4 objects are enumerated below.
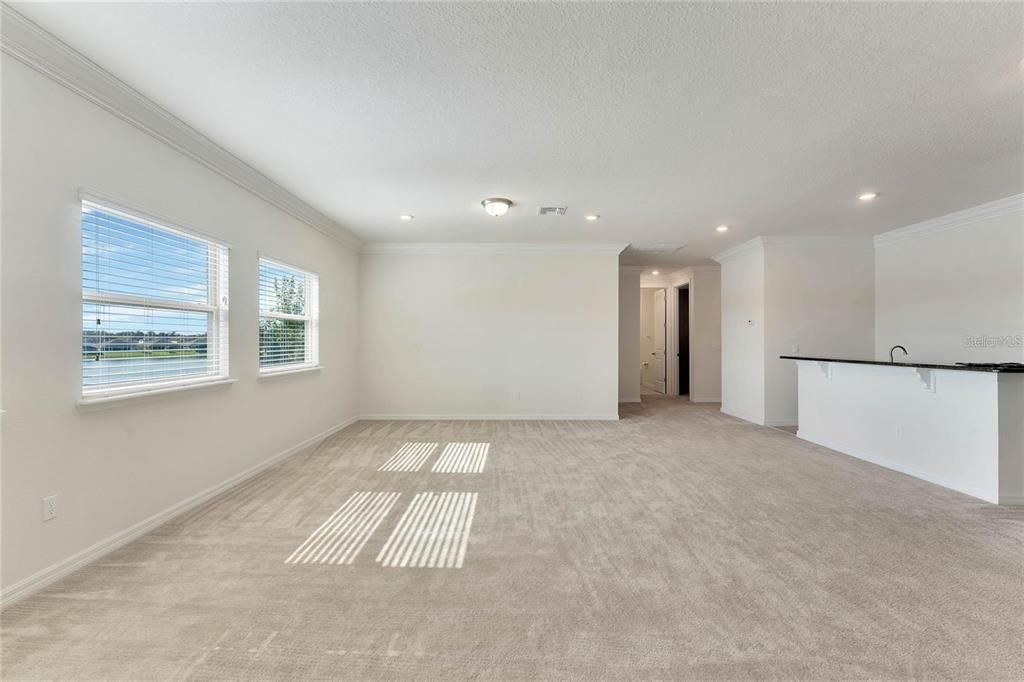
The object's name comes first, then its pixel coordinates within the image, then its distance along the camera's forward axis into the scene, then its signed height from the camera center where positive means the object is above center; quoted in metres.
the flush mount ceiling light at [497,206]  4.05 +1.37
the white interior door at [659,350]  9.52 -0.23
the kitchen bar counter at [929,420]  2.98 -0.72
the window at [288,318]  3.91 +0.25
